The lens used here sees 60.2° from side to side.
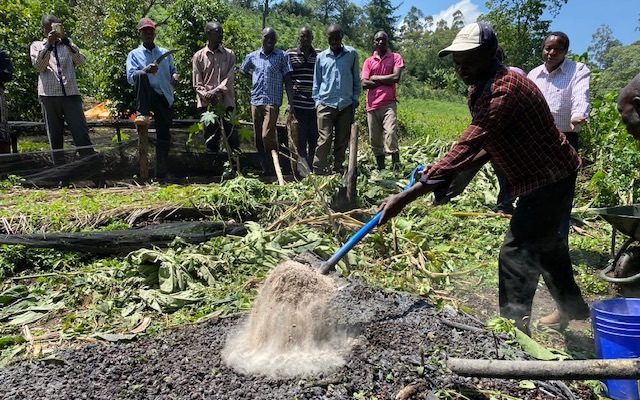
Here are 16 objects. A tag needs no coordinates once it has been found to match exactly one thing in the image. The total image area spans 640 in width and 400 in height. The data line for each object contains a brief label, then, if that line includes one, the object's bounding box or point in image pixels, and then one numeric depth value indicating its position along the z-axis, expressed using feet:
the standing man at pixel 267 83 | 21.72
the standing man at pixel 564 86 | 15.01
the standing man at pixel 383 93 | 22.74
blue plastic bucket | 7.96
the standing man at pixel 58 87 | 20.58
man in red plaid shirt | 8.82
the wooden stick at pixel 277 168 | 19.70
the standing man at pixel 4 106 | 21.30
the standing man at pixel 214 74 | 21.65
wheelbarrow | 10.63
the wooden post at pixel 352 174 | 17.71
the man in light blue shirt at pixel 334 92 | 20.97
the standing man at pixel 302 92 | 22.40
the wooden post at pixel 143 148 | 21.36
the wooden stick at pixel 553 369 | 5.68
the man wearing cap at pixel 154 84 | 21.07
